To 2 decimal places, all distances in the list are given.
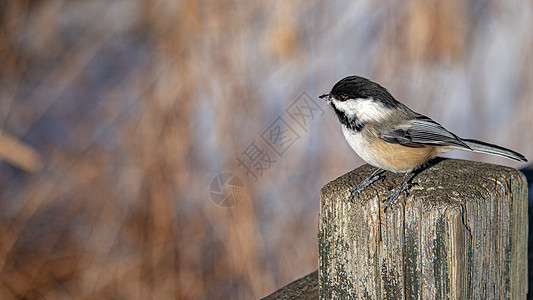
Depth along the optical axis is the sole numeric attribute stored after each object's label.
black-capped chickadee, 4.93
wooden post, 4.82
